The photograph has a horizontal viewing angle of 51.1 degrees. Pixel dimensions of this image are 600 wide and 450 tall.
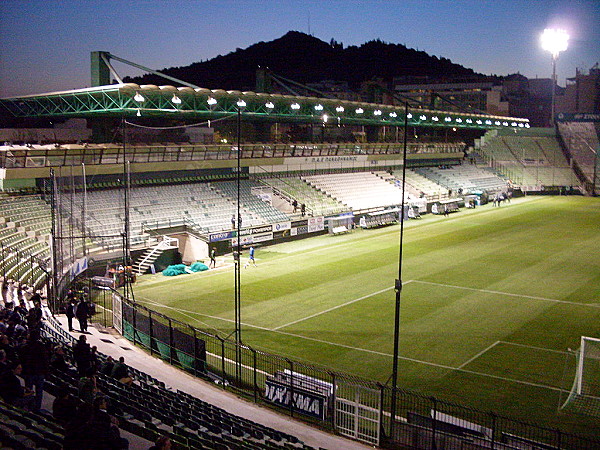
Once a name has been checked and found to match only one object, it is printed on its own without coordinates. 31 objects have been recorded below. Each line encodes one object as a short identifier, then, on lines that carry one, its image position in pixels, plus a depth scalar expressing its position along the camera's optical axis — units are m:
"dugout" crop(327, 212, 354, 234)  49.22
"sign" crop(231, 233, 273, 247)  41.28
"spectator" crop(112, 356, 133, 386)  13.85
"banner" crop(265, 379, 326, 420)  15.22
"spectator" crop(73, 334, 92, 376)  13.59
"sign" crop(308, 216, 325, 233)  47.83
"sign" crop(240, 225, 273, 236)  41.59
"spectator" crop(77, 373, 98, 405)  10.28
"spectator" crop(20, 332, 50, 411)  11.17
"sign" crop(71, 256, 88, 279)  27.89
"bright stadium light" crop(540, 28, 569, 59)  86.25
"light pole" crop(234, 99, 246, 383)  17.67
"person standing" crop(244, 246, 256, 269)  36.16
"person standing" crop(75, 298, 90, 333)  20.38
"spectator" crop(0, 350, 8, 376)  10.01
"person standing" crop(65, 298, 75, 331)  20.70
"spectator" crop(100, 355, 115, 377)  14.32
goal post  16.44
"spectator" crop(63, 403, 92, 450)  7.80
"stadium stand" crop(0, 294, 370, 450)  8.06
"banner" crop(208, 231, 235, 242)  39.04
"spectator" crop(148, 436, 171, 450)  7.64
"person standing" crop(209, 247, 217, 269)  36.13
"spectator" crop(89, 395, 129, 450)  7.86
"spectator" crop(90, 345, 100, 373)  13.82
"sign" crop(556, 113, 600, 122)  97.00
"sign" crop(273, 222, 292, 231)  44.40
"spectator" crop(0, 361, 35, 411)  9.84
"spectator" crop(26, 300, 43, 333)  15.27
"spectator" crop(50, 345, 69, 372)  12.59
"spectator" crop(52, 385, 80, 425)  9.45
